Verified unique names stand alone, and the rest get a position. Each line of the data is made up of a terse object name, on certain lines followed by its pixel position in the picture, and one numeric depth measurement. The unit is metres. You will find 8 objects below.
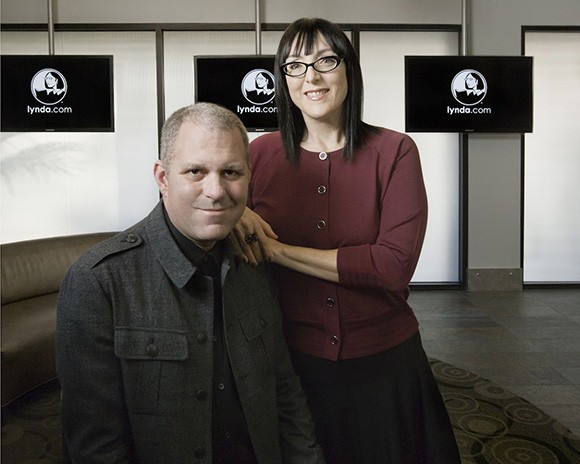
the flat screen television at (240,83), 5.25
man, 1.24
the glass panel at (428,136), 6.37
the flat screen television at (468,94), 5.66
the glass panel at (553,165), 6.45
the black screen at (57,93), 5.26
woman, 1.47
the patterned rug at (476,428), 3.02
